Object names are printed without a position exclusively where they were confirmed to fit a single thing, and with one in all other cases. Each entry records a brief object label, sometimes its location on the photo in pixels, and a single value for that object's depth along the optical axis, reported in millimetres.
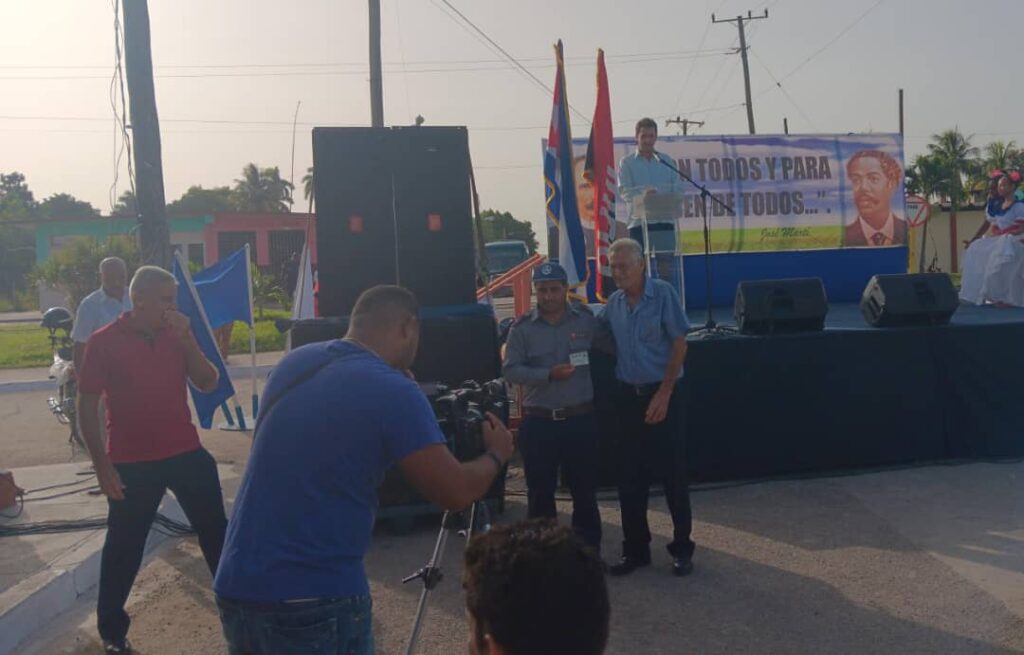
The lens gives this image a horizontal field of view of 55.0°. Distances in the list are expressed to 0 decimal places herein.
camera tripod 3146
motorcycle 9320
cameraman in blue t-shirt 2516
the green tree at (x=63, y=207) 80869
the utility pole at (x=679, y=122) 52497
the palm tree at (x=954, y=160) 50000
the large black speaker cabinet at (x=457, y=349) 6711
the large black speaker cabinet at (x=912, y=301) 7906
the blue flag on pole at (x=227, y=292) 10398
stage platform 7645
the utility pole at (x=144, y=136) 8281
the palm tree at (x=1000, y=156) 52094
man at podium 8977
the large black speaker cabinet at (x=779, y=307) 7648
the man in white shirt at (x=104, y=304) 8078
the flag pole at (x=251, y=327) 10258
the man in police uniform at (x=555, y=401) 5695
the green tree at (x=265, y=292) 27253
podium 8984
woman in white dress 11561
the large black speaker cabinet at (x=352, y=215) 7164
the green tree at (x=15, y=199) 72331
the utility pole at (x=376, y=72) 19016
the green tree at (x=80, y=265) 23094
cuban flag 9102
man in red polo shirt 4773
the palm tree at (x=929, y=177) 49469
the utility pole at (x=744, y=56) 41125
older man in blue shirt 5773
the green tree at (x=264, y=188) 85500
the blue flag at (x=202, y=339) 8250
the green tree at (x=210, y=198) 72944
